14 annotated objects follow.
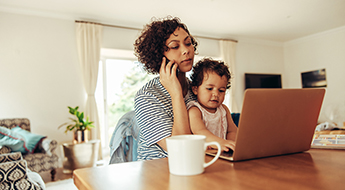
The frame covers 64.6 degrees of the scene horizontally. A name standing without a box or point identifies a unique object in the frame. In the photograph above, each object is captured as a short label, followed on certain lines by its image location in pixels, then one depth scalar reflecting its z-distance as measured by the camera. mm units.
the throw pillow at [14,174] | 1684
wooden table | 491
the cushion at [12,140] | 3336
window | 5238
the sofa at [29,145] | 3311
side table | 3838
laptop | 636
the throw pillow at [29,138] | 3484
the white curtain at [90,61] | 4711
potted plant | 3996
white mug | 559
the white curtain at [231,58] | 6395
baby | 1208
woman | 1021
